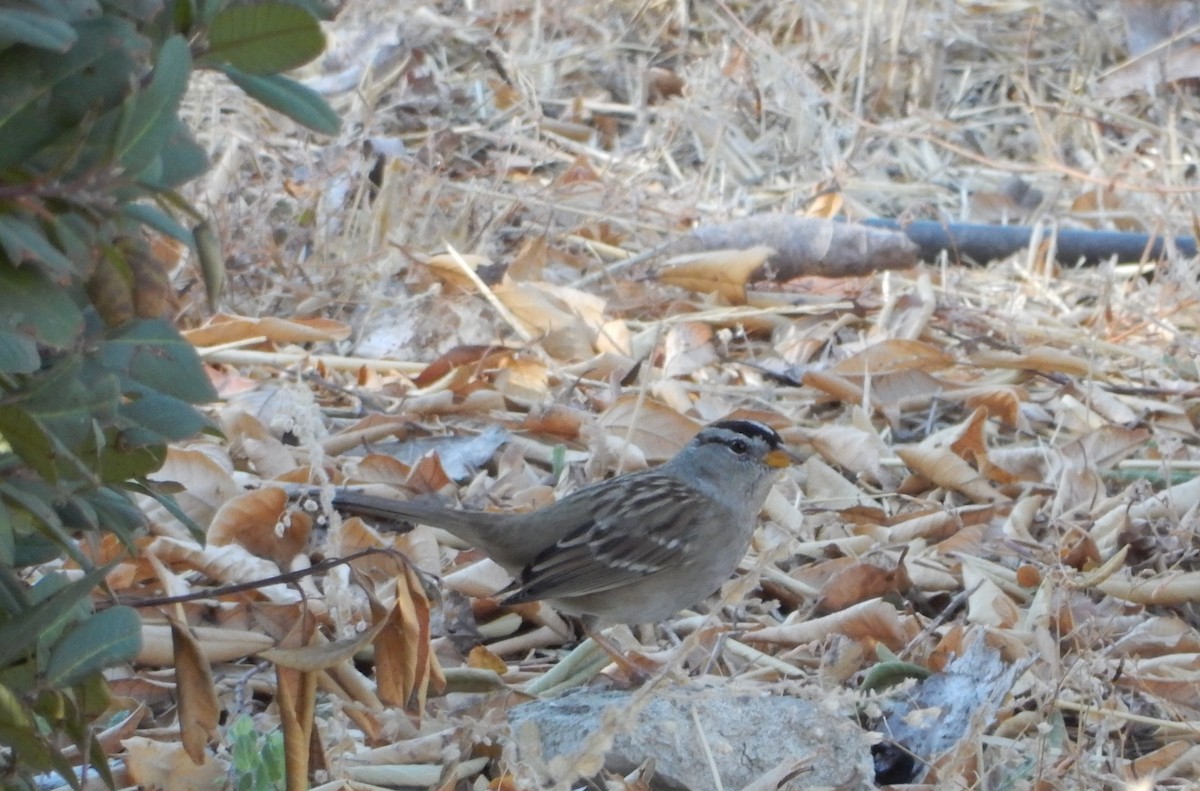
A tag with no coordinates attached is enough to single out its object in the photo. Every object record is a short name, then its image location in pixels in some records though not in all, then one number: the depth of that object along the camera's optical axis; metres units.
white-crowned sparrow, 6.99
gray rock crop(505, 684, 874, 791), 5.42
